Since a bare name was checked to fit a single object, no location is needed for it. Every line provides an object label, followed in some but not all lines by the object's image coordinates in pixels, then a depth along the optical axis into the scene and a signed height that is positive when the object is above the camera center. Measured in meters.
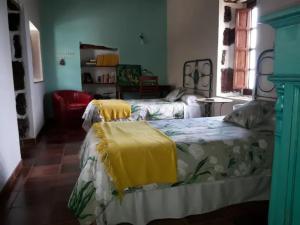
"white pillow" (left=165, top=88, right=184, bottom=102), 4.77 -0.32
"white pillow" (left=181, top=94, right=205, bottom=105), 4.42 -0.36
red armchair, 5.27 -0.57
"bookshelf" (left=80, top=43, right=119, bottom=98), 6.04 +0.19
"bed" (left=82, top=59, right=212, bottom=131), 4.23 -0.48
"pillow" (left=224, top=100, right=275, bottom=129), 2.52 -0.37
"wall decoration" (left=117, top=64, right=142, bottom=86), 6.16 +0.09
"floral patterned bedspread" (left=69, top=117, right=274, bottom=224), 1.72 -0.66
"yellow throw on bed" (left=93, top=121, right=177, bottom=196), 1.76 -0.58
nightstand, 3.61 -0.33
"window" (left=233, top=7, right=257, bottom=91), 3.85 +0.47
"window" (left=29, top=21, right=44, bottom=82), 5.30 +0.53
